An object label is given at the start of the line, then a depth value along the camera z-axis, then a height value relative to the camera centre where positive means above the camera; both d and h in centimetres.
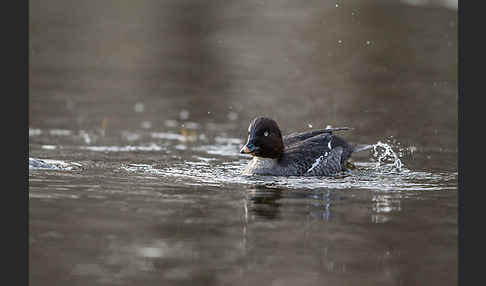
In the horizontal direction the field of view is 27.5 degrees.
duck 1313 -9
